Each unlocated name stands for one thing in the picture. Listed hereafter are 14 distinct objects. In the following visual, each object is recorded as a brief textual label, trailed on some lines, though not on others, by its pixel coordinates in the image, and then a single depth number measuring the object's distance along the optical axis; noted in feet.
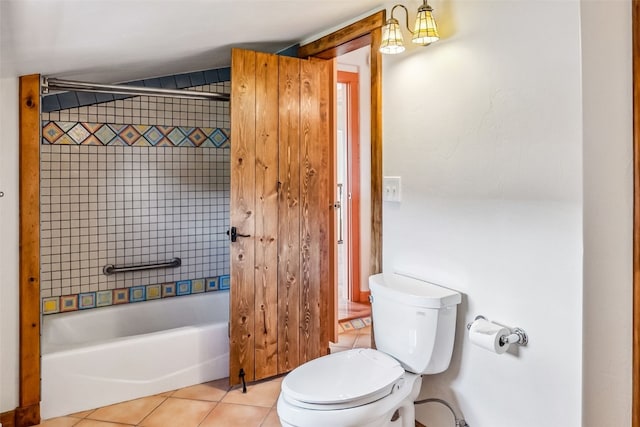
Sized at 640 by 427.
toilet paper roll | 4.81
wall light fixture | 5.66
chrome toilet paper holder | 4.88
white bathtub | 6.88
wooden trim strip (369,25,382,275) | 7.03
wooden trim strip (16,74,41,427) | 6.44
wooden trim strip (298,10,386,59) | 6.97
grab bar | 9.08
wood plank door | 7.67
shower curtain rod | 6.68
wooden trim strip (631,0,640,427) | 3.56
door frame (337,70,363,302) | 12.47
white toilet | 4.77
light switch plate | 6.70
